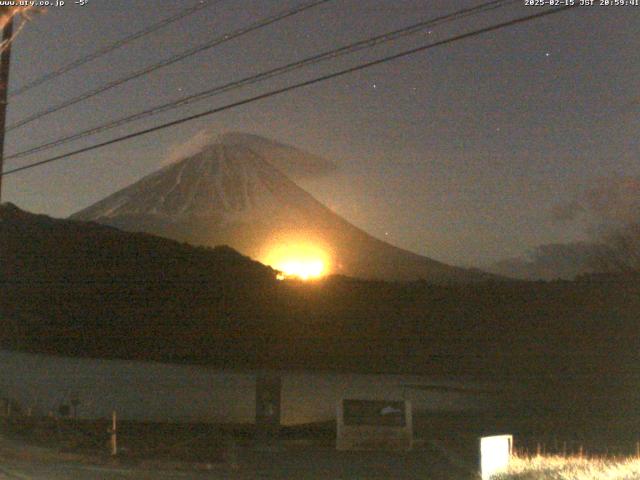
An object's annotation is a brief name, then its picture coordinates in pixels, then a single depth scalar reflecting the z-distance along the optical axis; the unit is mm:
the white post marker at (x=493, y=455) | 10356
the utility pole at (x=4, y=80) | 14734
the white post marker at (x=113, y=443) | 13352
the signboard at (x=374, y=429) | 14664
